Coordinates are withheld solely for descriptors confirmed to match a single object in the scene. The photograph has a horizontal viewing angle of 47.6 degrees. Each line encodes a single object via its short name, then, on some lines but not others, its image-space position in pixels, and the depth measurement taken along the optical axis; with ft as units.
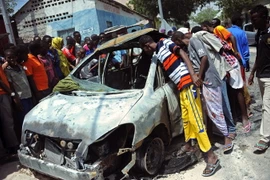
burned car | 10.74
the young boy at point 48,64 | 18.54
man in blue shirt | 19.58
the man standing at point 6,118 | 15.28
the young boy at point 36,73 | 16.61
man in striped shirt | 12.11
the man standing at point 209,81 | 12.75
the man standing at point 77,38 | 27.55
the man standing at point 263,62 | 12.75
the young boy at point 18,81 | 15.56
